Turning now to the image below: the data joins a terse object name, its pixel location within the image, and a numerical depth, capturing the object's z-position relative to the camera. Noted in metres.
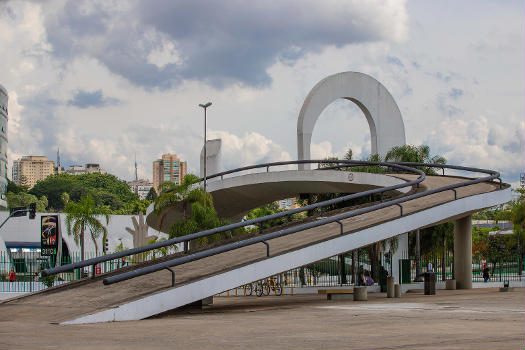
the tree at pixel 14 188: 143.75
